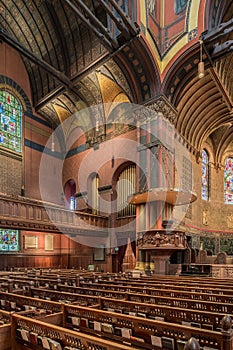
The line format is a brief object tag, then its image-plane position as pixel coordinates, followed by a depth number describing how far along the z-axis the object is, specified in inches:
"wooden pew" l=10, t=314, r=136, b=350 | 88.0
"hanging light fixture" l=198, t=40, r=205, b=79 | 375.6
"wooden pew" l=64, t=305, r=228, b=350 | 97.4
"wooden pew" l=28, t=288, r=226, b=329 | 126.4
